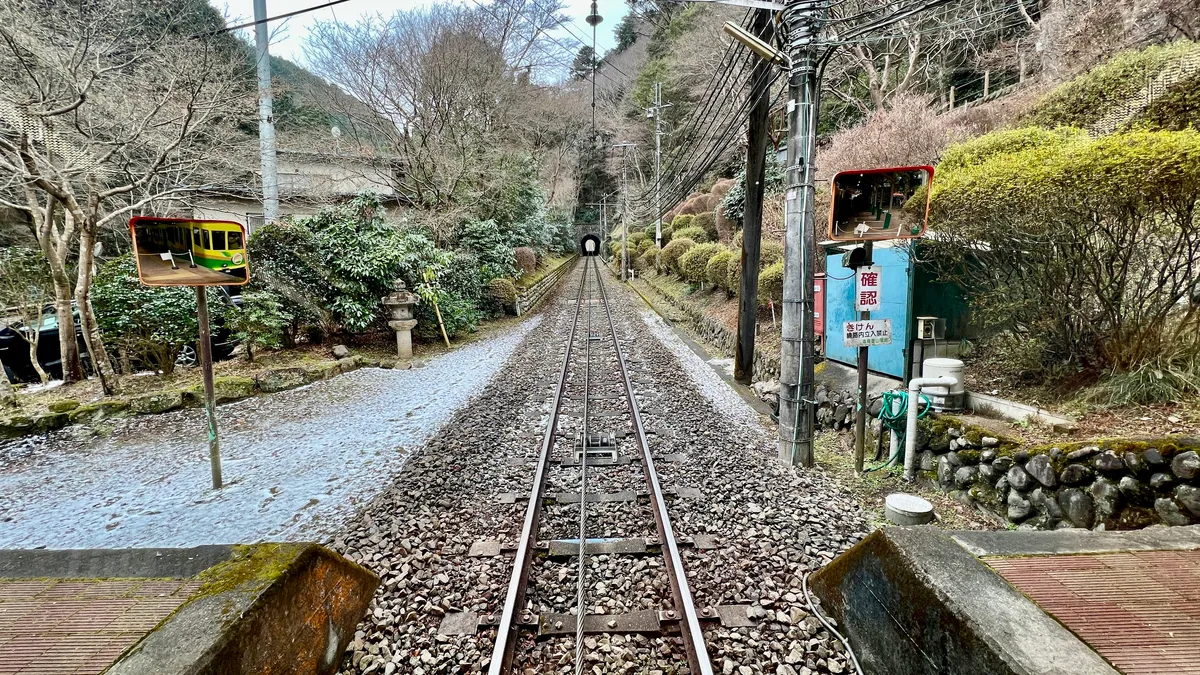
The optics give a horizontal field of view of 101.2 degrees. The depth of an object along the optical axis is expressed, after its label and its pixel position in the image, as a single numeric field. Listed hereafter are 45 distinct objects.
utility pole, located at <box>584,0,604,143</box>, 10.62
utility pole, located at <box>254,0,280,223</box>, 10.53
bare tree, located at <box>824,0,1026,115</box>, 14.72
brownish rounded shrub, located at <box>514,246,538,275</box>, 21.16
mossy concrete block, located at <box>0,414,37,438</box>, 5.77
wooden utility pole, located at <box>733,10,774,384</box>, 7.07
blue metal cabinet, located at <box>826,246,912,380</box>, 5.63
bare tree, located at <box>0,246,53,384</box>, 7.56
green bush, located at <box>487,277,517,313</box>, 16.38
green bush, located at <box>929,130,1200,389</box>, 3.30
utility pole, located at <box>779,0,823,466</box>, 4.75
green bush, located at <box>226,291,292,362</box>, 8.48
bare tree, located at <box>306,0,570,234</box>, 13.89
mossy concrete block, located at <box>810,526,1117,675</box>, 1.65
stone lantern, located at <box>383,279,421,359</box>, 10.56
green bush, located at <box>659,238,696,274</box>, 19.23
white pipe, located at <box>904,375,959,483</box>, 4.43
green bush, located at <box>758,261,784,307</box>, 9.96
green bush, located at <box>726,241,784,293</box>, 11.75
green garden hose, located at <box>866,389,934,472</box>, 4.85
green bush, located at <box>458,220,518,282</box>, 15.91
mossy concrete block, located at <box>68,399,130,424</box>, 6.16
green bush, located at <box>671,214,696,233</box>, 23.80
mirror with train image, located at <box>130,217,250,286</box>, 4.30
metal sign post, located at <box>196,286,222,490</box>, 4.58
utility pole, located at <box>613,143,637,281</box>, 27.97
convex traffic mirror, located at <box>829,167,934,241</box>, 4.42
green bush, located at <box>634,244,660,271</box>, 26.45
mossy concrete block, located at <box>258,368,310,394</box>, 7.60
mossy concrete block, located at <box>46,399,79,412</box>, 6.11
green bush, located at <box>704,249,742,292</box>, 13.23
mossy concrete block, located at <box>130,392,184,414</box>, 6.46
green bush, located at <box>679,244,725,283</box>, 15.44
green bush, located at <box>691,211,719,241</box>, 20.95
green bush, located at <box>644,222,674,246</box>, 27.59
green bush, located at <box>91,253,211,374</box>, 7.19
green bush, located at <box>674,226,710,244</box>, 20.03
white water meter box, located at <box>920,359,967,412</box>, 4.68
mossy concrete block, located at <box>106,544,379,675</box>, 1.71
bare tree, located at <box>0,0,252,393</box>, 5.98
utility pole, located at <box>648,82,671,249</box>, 23.54
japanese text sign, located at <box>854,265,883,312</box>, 4.63
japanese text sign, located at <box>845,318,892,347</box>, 4.66
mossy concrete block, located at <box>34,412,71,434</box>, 5.95
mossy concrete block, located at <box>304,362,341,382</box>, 8.30
